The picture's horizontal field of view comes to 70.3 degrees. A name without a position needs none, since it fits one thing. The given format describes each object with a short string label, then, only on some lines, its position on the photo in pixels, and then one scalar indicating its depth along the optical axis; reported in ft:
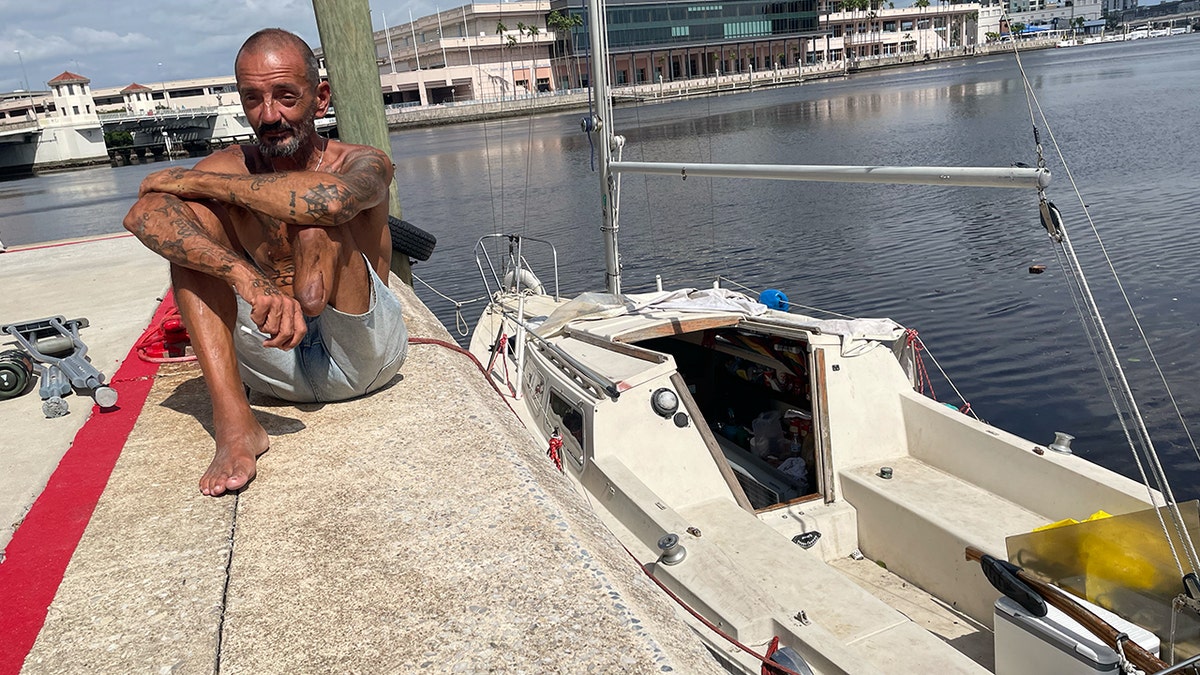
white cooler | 11.96
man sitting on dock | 9.21
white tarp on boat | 22.59
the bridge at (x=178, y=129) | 259.80
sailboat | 13.17
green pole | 20.44
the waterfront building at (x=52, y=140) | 241.55
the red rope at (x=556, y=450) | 20.32
